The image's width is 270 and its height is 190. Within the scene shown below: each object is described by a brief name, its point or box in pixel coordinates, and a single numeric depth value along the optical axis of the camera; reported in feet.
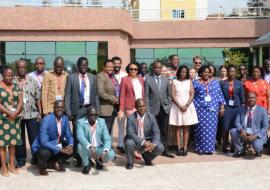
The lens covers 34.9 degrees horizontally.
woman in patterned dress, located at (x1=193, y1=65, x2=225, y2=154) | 27.63
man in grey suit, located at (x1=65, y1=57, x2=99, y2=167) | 23.95
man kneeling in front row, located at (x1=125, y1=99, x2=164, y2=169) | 23.68
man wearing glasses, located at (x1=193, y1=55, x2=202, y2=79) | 30.37
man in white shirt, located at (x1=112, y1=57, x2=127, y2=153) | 27.60
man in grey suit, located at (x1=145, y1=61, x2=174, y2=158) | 26.45
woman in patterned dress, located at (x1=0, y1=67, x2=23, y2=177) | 22.27
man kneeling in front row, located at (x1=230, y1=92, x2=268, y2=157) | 26.20
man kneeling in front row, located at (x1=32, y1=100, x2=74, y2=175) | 22.33
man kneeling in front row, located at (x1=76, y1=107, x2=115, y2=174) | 22.59
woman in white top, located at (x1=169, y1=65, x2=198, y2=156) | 26.91
